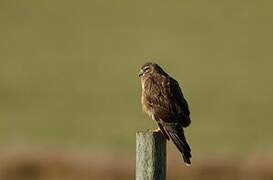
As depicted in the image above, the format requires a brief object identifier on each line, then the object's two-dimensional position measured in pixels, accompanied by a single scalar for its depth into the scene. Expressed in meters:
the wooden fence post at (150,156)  15.73
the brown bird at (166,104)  18.05
